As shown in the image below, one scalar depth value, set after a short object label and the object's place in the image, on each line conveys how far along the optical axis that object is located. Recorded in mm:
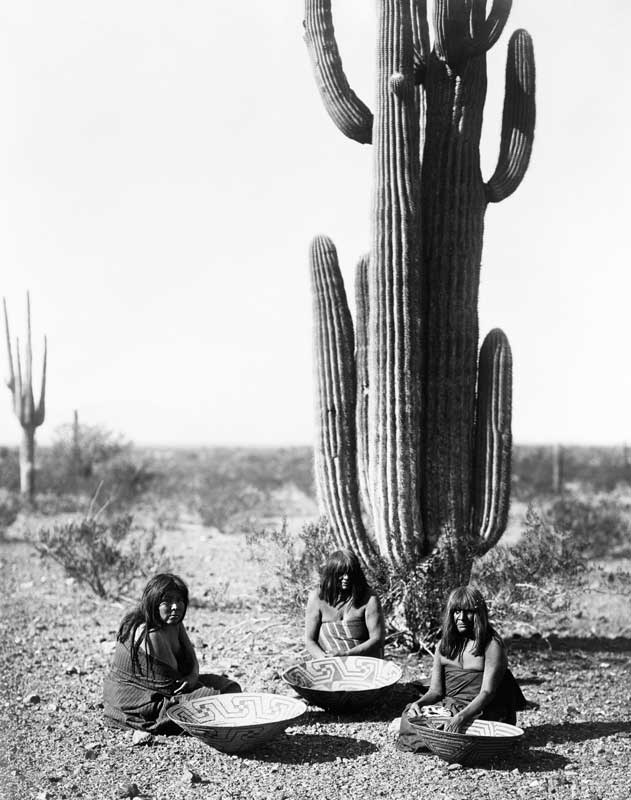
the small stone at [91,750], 5008
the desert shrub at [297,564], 7590
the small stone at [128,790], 4449
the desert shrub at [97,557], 10008
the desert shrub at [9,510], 15406
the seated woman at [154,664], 5262
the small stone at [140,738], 5152
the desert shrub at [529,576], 7719
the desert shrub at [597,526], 13703
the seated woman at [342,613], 5996
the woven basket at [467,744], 4660
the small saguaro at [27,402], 16672
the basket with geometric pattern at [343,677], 5594
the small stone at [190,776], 4609
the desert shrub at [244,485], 17888
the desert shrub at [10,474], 22000
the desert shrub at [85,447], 22031
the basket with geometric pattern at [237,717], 4797
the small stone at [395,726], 5324
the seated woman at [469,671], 4980
